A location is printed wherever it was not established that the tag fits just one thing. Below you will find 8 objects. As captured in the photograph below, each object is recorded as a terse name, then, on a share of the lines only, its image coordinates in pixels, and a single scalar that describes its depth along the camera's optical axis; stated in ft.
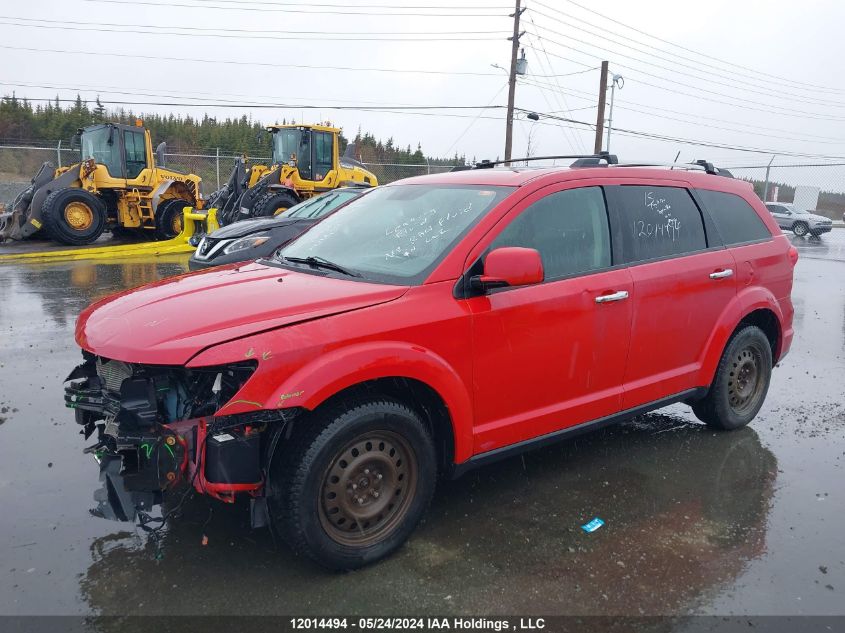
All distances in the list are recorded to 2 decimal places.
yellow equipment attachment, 47.44
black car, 30.76
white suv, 91.04
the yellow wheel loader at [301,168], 52.65
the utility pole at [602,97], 92.48
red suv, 9.12
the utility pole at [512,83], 90.63
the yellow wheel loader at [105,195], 53.06
